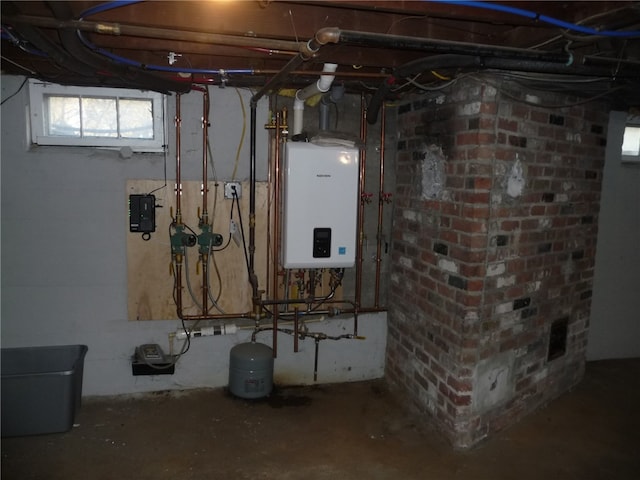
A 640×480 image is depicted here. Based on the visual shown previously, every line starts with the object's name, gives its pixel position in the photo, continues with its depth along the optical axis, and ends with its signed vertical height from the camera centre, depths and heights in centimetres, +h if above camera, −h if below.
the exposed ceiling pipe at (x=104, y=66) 164 +56
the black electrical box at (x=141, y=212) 278 -19
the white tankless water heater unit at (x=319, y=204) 267 -11
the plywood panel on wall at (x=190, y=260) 285 -50
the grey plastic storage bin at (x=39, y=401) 244 -122
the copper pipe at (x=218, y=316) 296 -88
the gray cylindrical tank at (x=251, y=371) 288 -120
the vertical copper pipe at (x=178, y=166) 279 +10
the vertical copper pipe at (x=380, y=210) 306 -15
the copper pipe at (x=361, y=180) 302 +5
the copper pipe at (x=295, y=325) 301 -94
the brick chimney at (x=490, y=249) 236 -34
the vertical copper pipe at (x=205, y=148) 282 +22
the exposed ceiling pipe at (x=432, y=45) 168 +58
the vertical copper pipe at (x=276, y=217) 291 -21
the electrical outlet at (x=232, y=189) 292 -3
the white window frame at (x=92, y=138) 266 +38
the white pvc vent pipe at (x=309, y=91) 234 +55
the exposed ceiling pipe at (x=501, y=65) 196 +56
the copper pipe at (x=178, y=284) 285 -65
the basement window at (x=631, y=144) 355 +40
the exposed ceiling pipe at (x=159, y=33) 167 +59
